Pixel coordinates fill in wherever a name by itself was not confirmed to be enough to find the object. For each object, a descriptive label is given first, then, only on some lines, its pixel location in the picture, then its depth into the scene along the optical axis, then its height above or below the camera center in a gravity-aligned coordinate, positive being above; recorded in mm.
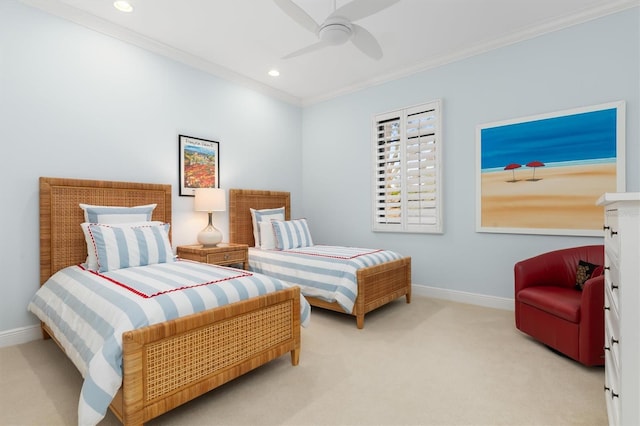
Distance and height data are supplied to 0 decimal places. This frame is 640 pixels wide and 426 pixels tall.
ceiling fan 2295 +1410
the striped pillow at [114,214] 3074 -17
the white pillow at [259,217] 4602 -71
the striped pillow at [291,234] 4262 -291
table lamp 3926 +82
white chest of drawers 1183 -333
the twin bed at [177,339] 1656 -739
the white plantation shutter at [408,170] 4207 +550
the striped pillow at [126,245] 2723 -281
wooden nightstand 3654 -467
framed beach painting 3113 +422
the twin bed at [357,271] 3262 -602
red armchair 2283 -686
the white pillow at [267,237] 4379 -326
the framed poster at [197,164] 4020 +599
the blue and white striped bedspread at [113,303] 1566 -534
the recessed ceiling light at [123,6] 2998 +1866
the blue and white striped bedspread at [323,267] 3242 -588
